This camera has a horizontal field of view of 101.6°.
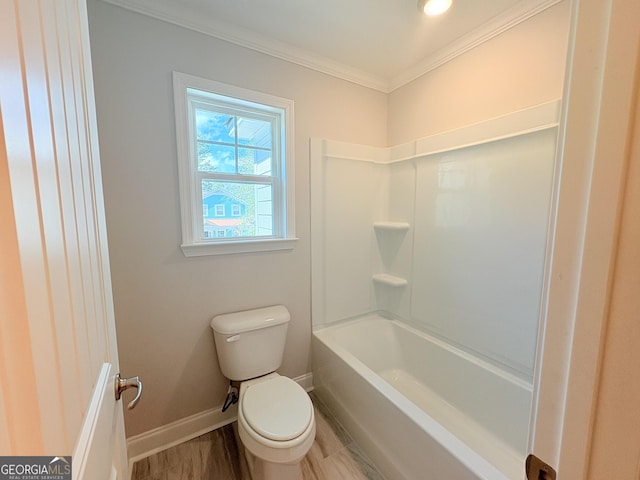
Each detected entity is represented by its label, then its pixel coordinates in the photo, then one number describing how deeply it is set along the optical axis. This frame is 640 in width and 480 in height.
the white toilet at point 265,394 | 1.14
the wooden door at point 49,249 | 0.26
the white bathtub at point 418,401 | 1.15
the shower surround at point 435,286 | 1.35
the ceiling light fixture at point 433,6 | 1.28
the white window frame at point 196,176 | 1.43
